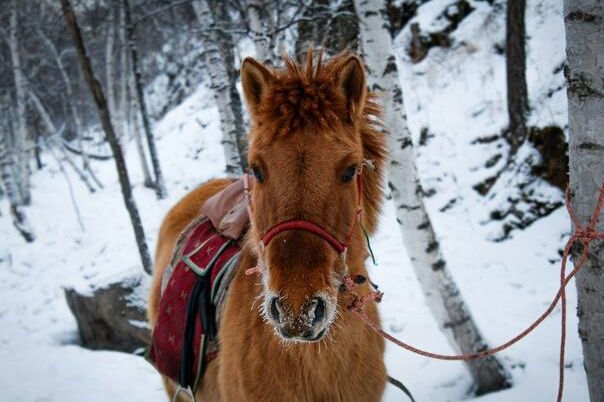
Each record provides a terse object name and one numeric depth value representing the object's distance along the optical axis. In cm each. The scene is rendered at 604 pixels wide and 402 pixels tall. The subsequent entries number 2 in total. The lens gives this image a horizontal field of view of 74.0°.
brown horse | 157
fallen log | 627
